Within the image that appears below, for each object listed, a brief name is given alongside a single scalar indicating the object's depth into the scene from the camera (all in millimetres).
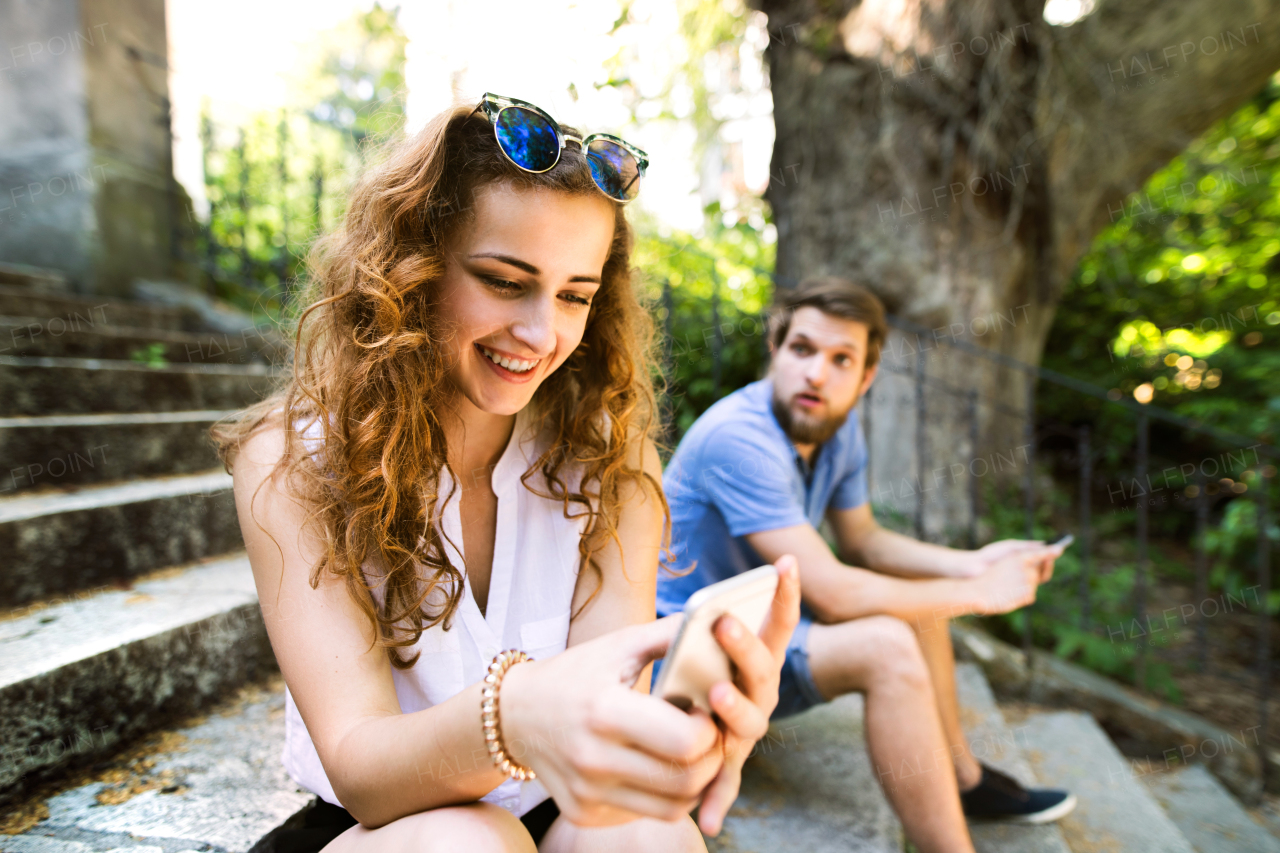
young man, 1834
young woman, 1016
